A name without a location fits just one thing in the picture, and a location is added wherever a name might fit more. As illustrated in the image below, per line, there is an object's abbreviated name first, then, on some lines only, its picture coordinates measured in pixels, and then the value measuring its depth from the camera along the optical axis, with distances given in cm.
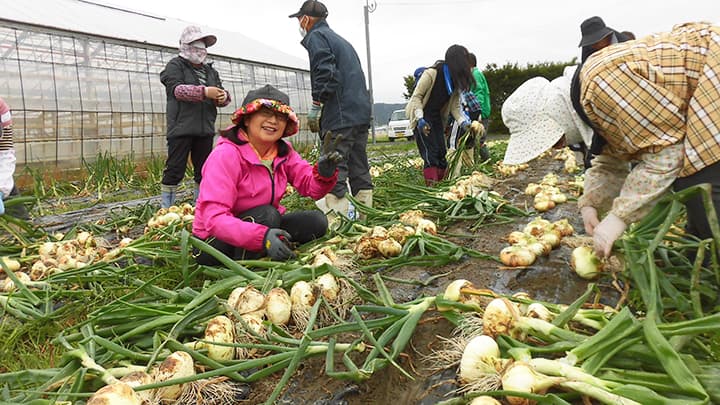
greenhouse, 612
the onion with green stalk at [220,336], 133
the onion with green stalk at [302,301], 157
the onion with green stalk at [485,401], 100
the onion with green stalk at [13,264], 245
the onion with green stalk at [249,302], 150
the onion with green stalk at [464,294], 136
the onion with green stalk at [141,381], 112
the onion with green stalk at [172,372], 118
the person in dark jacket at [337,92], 330
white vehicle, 2056
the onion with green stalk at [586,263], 173
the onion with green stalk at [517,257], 193
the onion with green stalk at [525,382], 100
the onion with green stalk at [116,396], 102
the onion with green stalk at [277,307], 153
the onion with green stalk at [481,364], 109
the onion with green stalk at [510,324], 118
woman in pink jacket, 215
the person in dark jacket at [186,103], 371
